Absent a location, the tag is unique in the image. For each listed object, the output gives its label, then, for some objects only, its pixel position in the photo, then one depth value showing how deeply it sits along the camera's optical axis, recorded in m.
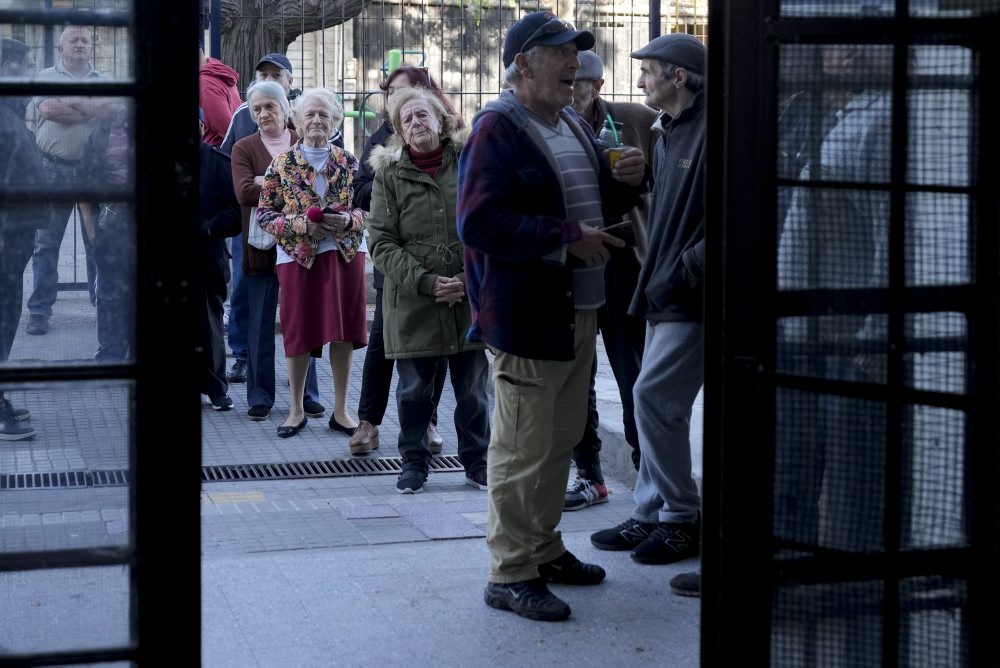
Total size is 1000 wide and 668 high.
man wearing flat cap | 4.91
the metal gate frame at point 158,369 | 2.68
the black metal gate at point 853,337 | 2.90
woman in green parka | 6.38
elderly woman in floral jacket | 7.55
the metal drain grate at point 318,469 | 6.91
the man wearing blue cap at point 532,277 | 4.50
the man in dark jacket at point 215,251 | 7.87
